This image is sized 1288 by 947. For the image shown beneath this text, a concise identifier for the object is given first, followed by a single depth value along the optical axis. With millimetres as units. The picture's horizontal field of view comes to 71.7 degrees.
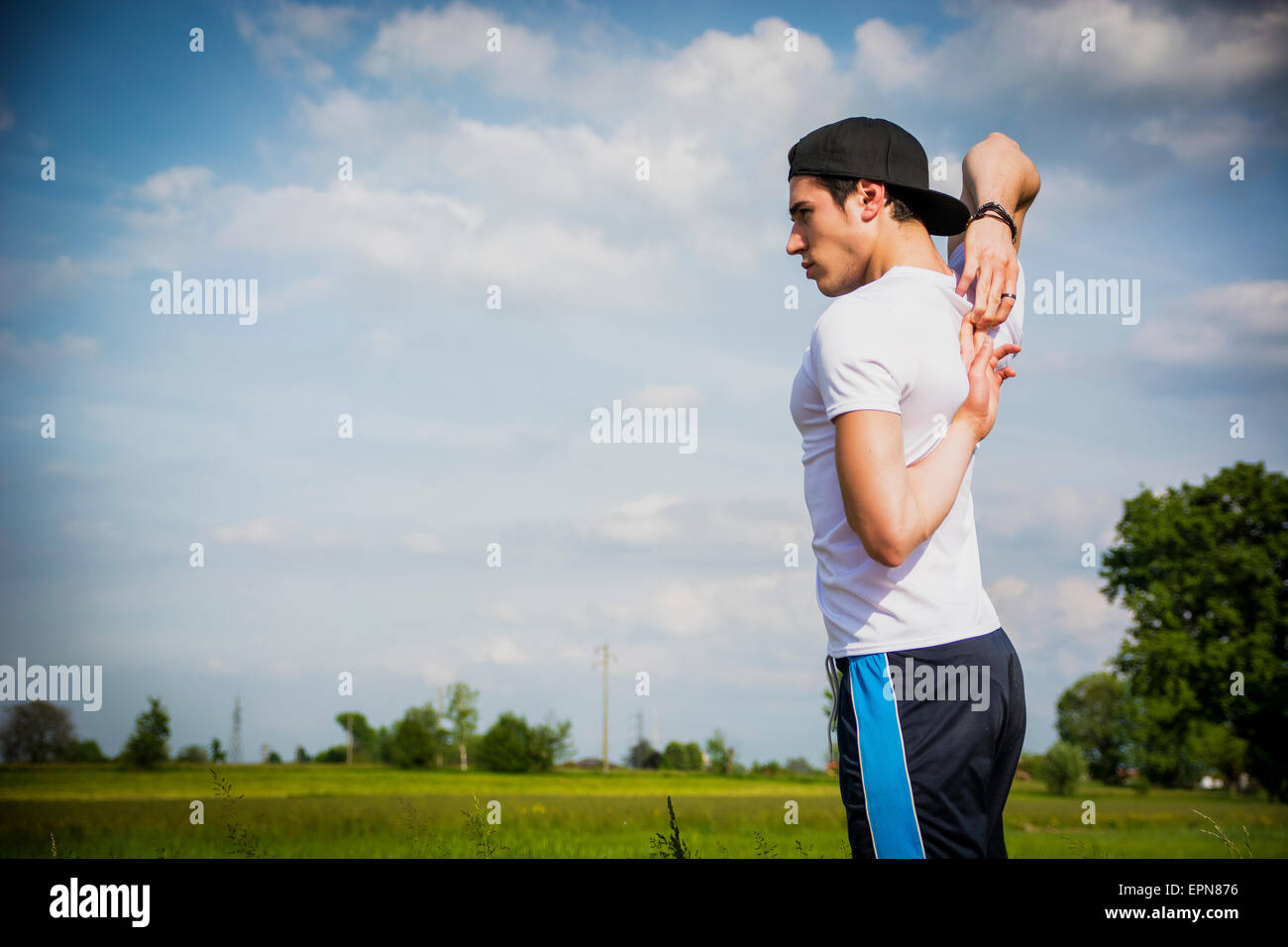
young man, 2162
